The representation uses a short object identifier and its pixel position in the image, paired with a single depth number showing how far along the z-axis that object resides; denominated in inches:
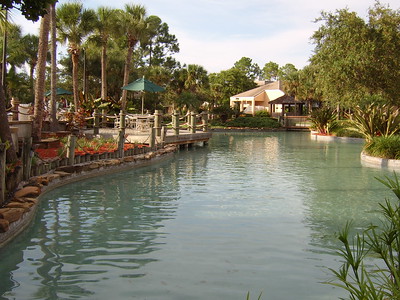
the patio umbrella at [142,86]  917.4
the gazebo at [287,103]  1922.5
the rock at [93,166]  508.1
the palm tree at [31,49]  1776.6
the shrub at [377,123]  800.9
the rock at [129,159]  589.0
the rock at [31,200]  319.7
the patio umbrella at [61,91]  1258.3
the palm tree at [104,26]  1133.1
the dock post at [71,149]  474.6
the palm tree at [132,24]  1162.0
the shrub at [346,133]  1222.3
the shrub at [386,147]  665.0
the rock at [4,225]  255.1
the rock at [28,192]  327.9
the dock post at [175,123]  849.5
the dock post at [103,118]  934.4
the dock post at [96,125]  767.1
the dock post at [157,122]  729.8
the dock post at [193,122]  984.4
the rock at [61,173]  451.8
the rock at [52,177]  426.8
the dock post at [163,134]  761.6
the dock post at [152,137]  701.9
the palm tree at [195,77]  1887.7
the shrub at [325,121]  1315.2
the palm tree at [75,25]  1036.5
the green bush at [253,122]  1800.0
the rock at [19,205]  294.5
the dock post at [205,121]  1064.8
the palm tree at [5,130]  377.7
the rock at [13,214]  269.6
